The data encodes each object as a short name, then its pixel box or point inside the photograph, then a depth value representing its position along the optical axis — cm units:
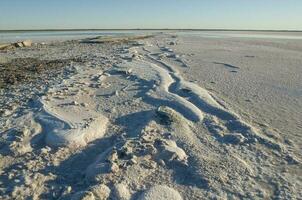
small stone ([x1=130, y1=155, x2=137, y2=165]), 197
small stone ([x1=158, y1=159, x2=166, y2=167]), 197
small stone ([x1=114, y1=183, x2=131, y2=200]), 166
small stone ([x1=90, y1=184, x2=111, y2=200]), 165
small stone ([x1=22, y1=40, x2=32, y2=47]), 1055
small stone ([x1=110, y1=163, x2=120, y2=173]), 187
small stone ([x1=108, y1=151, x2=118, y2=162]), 197
